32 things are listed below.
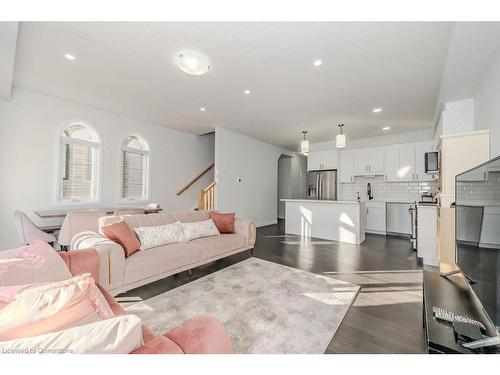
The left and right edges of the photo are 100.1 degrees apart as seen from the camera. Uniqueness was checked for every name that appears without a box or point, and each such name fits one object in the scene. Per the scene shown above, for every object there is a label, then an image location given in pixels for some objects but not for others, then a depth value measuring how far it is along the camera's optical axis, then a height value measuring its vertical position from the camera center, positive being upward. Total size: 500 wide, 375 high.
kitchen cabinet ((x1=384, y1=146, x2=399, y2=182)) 5.38 +0.82
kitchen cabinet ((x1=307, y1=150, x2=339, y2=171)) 6.29 +1.07
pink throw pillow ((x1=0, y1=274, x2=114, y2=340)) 0.65 -0.40
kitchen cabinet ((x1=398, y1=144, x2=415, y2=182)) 5.19 +0.82
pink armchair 0.75 -0.57
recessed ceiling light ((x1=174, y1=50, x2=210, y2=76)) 2.40 +1.54
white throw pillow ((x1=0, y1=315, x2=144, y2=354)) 0.59 -0.44
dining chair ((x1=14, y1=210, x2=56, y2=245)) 2.78 -0.53
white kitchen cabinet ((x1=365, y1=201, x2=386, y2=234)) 5.53 -0.60
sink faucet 5.90 +0.11
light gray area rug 1.58 -1.09
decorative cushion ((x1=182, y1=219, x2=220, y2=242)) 2.96 -0.54
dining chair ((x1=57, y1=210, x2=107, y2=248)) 2.91 -0.49
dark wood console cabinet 0.98 -0.68
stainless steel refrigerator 6.43 +0.32
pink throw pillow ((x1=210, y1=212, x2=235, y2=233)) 3.44 -0.47
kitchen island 4.44 -0.58
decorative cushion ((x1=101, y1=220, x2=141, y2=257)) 2.23 -0.48
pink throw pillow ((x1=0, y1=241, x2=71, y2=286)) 1.11 -0.43
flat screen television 0.98 -0.21
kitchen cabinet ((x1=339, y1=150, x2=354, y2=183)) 6.06 +0.83
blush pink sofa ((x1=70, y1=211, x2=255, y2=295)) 1.96 -0.71
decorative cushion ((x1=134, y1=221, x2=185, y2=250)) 2.51 -0.54
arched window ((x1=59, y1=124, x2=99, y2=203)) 3.90 +0.53
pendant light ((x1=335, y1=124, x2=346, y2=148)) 4.19 +1.07
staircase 5.05 -0.14
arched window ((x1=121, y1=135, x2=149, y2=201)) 4.75 +0.54
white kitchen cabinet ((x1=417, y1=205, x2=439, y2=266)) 3.23 -0.63
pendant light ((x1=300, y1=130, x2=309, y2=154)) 4.67 +1.07
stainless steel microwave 3.54 +0.58
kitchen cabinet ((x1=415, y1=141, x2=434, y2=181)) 5.01 +0.87
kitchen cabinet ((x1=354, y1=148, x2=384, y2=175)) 5.61 +0.93
